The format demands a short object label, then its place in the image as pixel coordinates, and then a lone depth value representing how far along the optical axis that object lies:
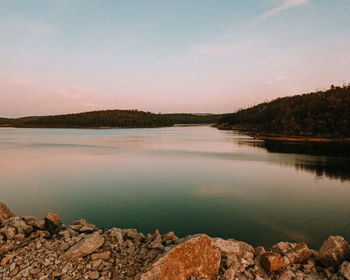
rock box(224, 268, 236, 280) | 4.73
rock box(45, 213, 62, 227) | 6.85
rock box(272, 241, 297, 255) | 5.56
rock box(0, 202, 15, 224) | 6.77
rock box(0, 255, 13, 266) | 4.95
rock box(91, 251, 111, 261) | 5.18
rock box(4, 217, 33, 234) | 6.11
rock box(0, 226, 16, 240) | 5.75
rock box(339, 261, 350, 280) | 4.68
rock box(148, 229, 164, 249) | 5.52
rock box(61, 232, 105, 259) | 5.14
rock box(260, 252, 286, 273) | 4.98
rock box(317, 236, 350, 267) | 5.15
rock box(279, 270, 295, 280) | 4.81
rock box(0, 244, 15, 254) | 5.25
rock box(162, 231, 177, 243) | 6.14
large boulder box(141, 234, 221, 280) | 4.58
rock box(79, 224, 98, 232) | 6.46
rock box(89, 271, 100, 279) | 4.70
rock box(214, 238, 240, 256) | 5.34
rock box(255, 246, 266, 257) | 5.43
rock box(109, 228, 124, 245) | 5.87
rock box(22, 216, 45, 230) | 6.57
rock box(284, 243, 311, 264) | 5.35
